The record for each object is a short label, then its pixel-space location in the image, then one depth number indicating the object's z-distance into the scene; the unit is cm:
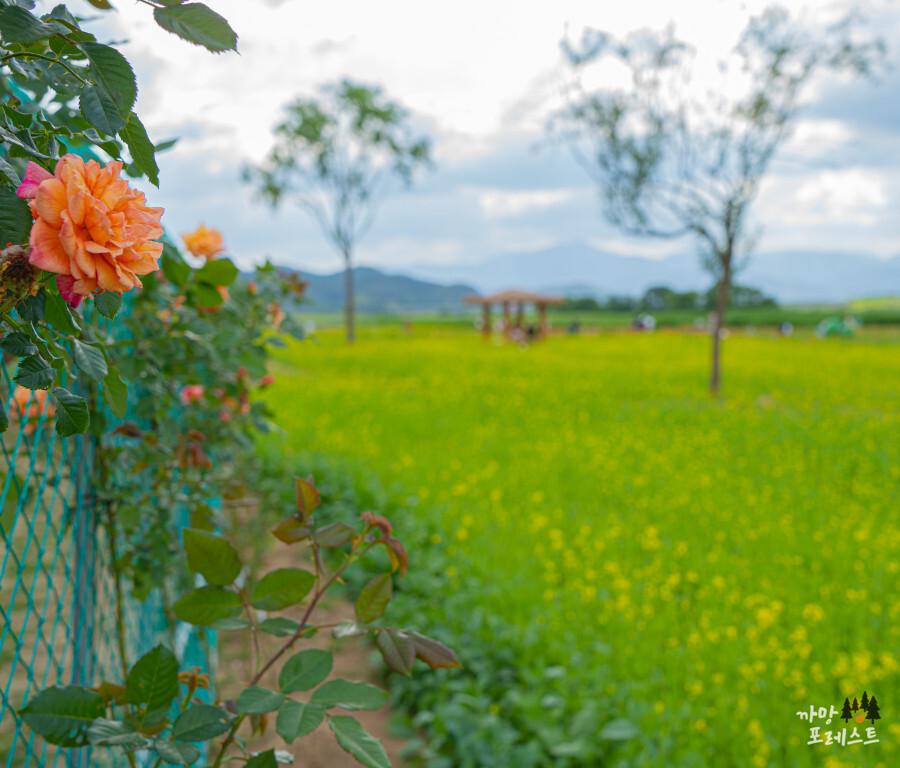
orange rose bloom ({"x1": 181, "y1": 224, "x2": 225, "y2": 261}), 216
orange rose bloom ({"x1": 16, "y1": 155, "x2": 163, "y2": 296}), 60
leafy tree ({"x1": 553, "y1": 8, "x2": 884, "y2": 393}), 1202
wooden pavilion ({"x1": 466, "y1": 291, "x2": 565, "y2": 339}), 2983
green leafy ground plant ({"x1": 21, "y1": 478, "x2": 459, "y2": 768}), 98
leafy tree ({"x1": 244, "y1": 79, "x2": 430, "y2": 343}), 3006
